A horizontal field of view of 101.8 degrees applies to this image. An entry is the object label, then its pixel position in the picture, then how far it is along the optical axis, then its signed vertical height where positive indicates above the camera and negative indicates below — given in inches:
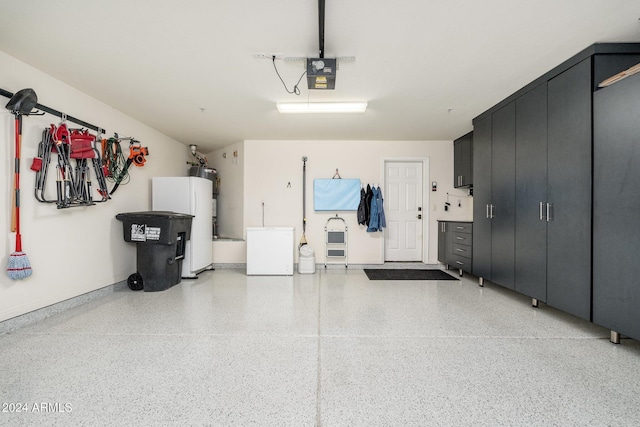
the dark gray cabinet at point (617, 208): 74.9 +1.4
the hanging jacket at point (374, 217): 192.2 -3.6
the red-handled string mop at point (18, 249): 87.9 -13.0
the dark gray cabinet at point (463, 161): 176.9 +36.7
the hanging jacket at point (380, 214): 193.2 -1.3
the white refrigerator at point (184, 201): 161.0 +6.8
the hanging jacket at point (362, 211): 194.1 +0.9
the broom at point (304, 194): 198.1 +13.4
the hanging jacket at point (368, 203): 195.2 +6.9
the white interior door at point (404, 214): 205.2 -1.4
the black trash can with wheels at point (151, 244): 135.3 -16.9
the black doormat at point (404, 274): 168.2 -42.5
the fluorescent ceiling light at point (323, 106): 129.8 +53.1
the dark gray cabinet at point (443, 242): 185.3 -21.8
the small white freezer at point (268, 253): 173.9 -27.5
